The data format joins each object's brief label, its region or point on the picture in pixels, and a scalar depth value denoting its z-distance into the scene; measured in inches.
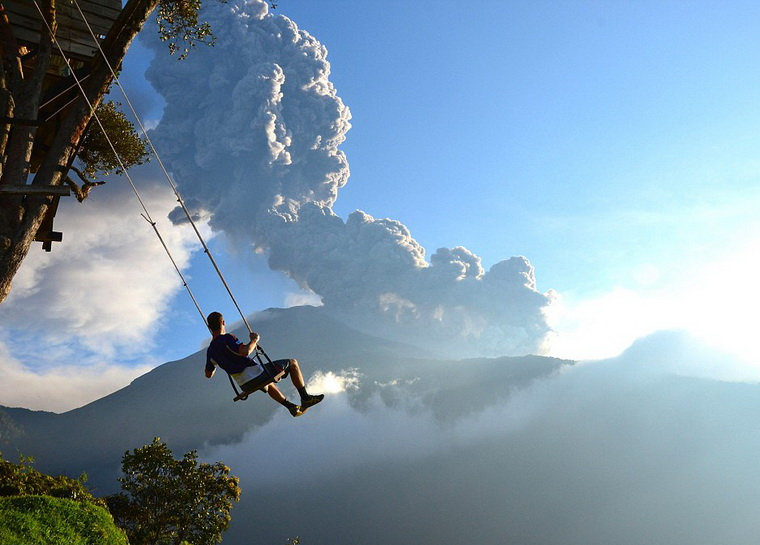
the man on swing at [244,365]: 341.4
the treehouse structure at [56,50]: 389.1
